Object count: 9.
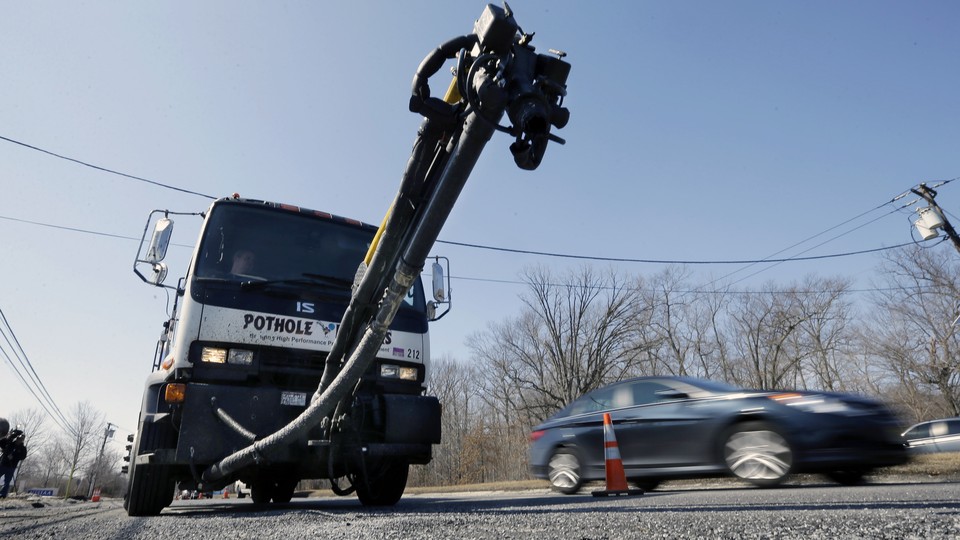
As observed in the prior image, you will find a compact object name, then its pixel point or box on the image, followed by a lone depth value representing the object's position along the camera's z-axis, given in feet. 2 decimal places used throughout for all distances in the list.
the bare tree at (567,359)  121.39
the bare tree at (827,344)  115.83
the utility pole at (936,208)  60.18
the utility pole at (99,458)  131.99
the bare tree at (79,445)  201.38
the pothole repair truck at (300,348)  12.40
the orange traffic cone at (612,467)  21.59
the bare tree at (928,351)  97.45
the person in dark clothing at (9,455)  37.25
